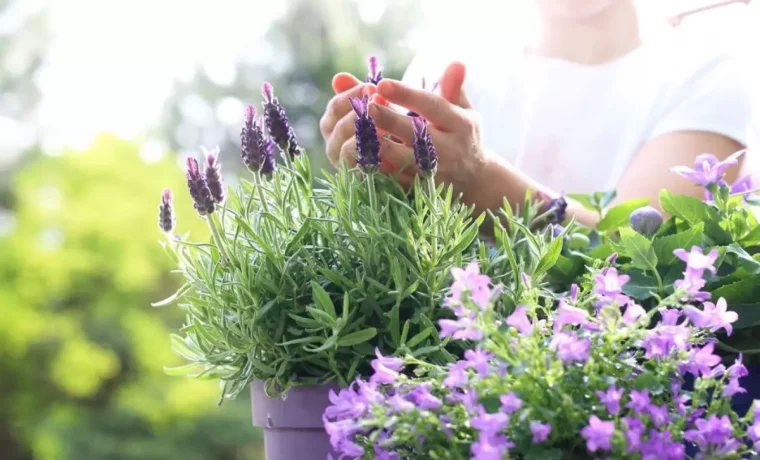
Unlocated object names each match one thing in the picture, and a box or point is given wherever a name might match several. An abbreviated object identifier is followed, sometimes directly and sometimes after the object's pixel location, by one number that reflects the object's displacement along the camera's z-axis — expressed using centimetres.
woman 107
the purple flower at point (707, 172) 57
